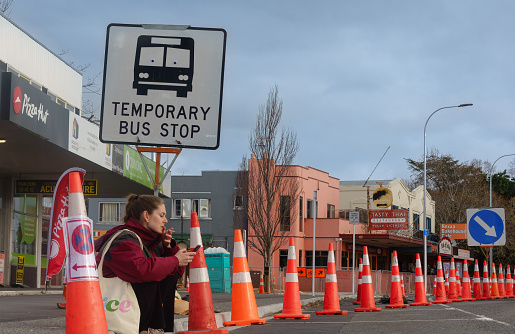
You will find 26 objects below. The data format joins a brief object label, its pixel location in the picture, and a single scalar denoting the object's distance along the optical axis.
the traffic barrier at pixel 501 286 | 25.71
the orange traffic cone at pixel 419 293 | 16.05
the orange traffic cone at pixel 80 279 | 4.25
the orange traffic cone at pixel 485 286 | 23.65
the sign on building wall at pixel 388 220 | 46.12
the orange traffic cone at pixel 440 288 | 19.11
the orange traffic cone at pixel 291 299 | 10.84
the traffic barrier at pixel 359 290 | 20.02
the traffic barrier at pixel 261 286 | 30.96
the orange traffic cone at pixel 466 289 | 21.76
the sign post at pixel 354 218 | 29.55
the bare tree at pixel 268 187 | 41.12
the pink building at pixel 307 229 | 46.41
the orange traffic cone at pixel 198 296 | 6.74
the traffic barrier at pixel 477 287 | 23.02
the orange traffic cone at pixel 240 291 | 8.59
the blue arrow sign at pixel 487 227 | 29.92
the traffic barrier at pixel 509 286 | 26.36
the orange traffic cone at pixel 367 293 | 13.50
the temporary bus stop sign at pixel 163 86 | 6.77
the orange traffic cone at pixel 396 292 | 14.91
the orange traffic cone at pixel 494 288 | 24.73
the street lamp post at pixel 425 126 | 34.80
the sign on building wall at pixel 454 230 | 55.72
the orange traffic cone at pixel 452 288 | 20.72
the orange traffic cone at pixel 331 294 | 12.36
